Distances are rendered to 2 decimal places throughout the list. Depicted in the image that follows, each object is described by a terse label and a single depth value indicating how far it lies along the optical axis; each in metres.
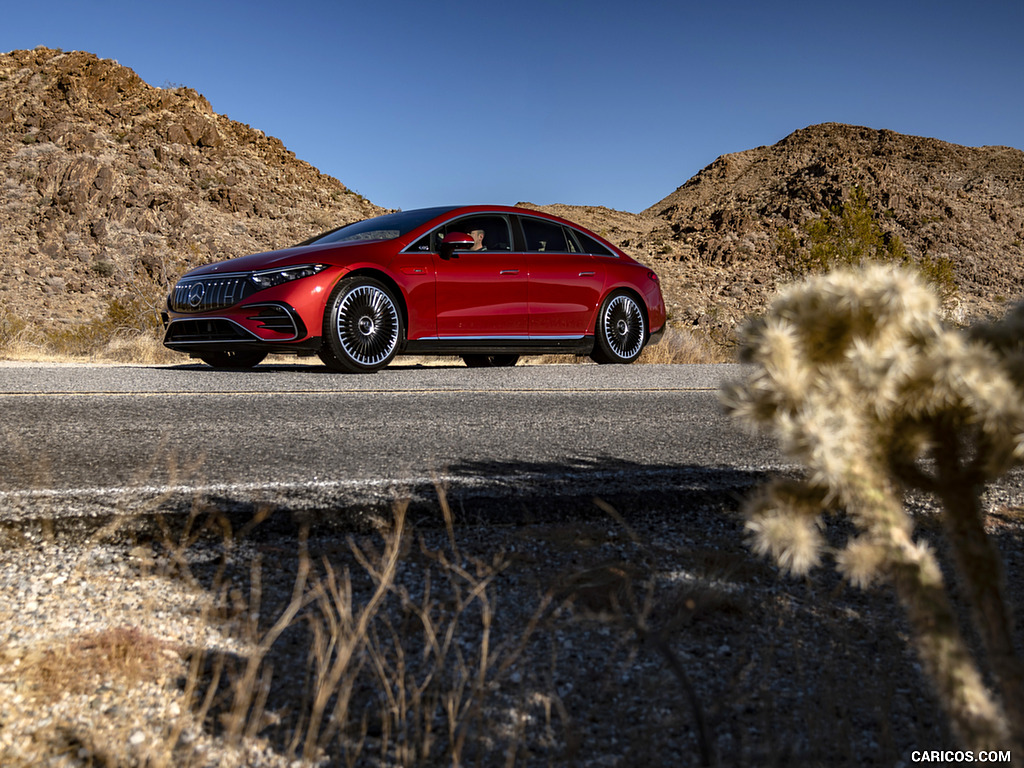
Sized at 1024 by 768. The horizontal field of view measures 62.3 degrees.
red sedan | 6.97
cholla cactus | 0.95
